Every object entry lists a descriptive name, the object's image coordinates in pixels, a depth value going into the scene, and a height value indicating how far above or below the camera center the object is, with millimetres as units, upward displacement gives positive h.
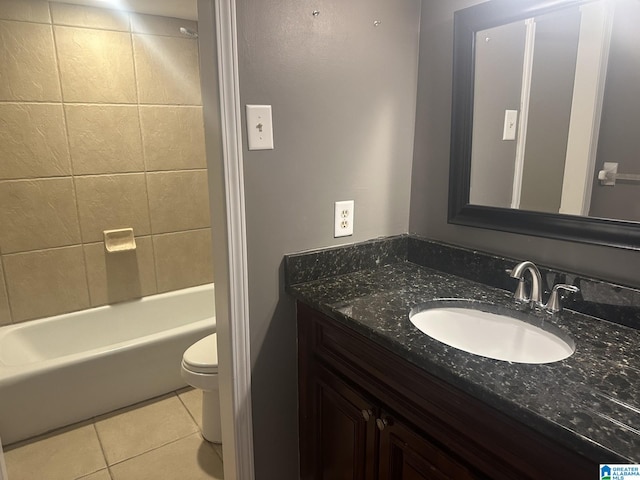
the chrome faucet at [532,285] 1165 -372
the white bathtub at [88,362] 1975 -1063
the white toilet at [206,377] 1841 -953
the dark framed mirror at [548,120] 1085 +79
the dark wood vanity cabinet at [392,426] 812 -634
